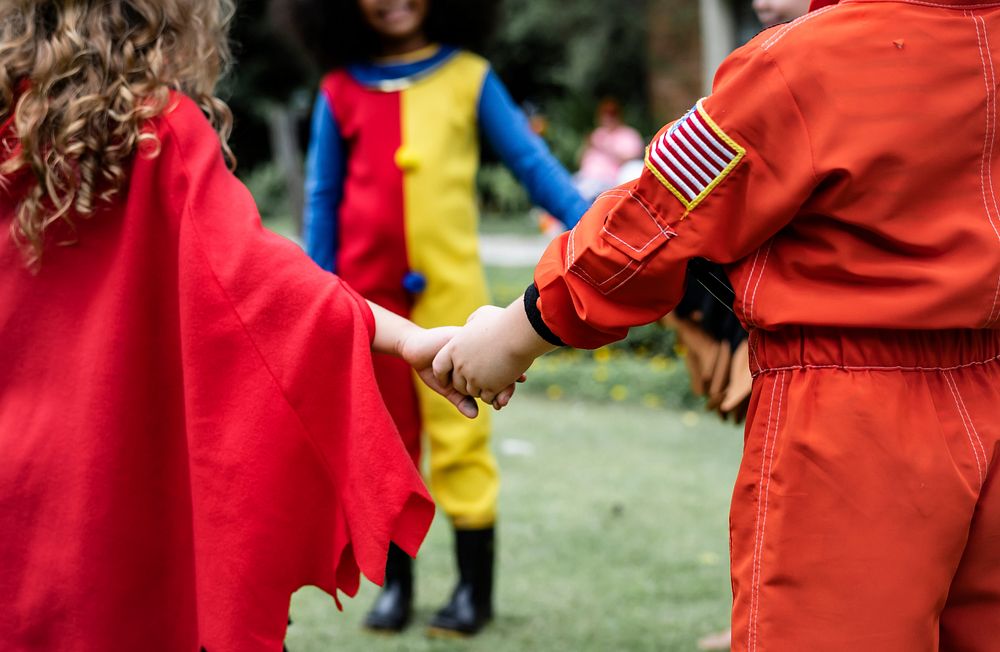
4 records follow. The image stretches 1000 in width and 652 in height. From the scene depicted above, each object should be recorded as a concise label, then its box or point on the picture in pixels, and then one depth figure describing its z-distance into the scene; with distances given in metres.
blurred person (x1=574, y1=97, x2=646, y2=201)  16.62
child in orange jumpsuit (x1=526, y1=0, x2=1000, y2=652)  1.71
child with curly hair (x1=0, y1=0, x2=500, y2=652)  2.03
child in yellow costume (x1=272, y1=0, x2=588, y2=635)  3.50
